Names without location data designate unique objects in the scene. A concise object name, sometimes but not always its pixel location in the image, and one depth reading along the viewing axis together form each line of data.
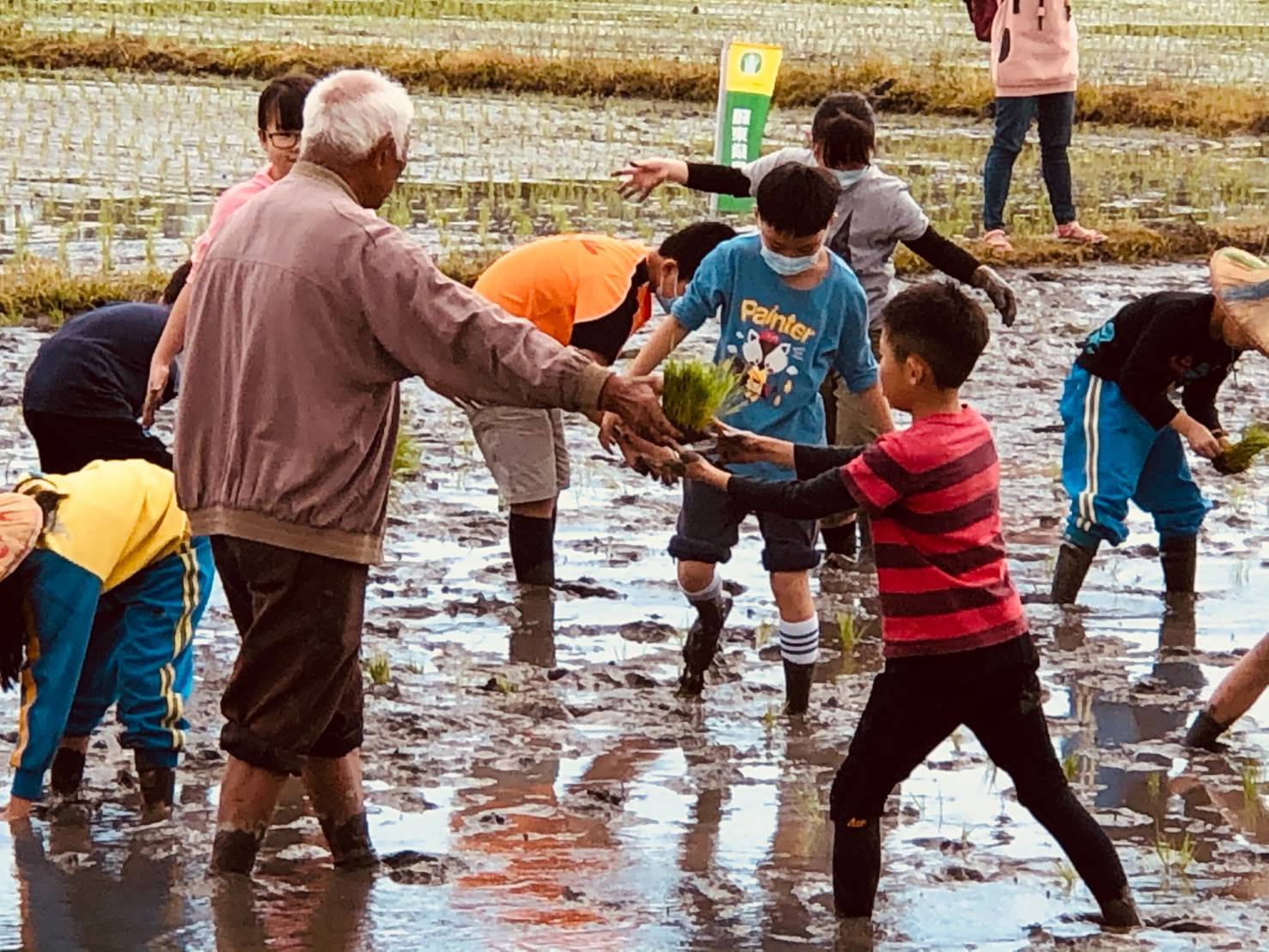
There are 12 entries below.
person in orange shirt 11.23
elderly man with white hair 7.43
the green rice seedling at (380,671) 10.48
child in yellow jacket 8.15
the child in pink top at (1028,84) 22.23
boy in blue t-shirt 9.76
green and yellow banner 23.05
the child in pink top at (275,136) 10.15
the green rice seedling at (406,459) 14.04
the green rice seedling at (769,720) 10.12
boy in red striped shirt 7.55
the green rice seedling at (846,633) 11.42
